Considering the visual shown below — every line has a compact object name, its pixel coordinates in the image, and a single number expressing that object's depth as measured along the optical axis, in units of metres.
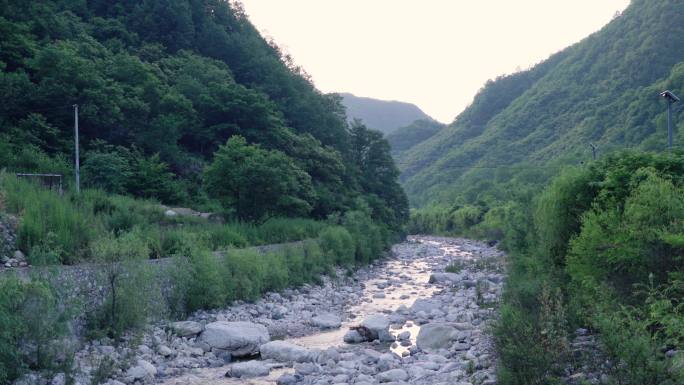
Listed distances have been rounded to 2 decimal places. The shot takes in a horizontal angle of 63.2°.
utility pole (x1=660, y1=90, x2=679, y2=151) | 15.34
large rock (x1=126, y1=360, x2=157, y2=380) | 12.54
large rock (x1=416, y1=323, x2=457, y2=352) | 15.14
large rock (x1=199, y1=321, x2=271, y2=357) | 15.28
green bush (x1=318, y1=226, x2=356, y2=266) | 31.60
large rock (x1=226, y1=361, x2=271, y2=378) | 13.20
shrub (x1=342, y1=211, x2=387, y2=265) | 37.41
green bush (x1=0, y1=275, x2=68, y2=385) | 9.98
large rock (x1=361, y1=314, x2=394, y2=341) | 16.78
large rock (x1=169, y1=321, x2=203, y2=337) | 16.06
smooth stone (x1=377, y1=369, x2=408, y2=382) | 12.26
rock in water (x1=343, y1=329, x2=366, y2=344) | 16.69
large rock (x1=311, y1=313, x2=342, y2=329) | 19.21
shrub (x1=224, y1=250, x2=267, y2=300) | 20.52
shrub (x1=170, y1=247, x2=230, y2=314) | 18.00
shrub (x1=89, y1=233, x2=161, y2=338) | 14.15
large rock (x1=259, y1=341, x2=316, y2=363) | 14.52
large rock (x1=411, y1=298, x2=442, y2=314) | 20.90
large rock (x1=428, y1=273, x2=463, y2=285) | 30.60
